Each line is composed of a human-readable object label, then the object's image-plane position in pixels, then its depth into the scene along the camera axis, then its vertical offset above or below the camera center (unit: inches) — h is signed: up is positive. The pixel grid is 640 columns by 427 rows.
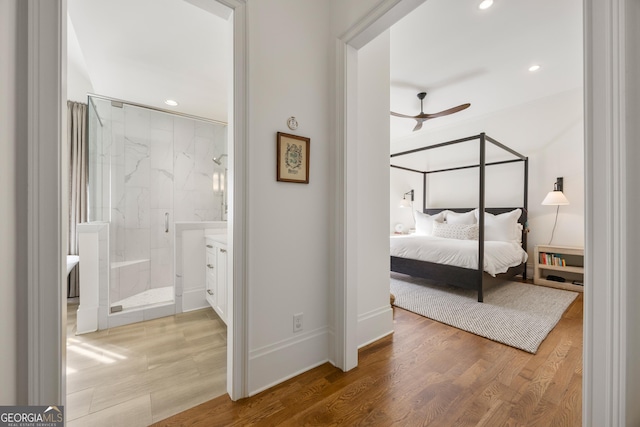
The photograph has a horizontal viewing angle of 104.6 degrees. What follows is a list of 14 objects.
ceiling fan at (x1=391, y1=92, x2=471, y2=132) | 128.1 +54.2
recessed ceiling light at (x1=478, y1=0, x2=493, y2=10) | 82.1 +70.7
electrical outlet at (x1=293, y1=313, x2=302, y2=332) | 63.9 -28.3
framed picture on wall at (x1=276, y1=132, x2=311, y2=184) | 60.6 +14.1
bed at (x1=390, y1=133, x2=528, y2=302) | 114.6 -18.8
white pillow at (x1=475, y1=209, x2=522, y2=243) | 147.1 -8.1
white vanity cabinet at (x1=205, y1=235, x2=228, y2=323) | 89.4 -23.6
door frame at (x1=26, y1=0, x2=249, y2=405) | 33.6 +1.7
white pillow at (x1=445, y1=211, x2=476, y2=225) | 166.2 -2.7
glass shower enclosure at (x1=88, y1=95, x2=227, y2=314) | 107.5 +14.1
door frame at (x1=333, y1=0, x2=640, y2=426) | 29.0 +0.6
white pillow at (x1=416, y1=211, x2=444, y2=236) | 184.9 -5.9
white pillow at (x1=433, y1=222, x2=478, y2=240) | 153.7 -11.1
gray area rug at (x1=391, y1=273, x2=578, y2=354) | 84.4 -40.3
